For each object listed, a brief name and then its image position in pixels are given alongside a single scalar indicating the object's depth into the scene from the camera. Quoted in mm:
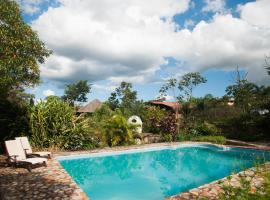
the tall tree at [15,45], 6371
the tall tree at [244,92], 19210
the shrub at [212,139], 14529
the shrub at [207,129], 16455
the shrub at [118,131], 13095
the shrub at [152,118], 16974
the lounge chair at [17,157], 7266
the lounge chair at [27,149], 8293
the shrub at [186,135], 15517
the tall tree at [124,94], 35241
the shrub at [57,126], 10497
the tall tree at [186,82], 30166
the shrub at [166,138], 15184
